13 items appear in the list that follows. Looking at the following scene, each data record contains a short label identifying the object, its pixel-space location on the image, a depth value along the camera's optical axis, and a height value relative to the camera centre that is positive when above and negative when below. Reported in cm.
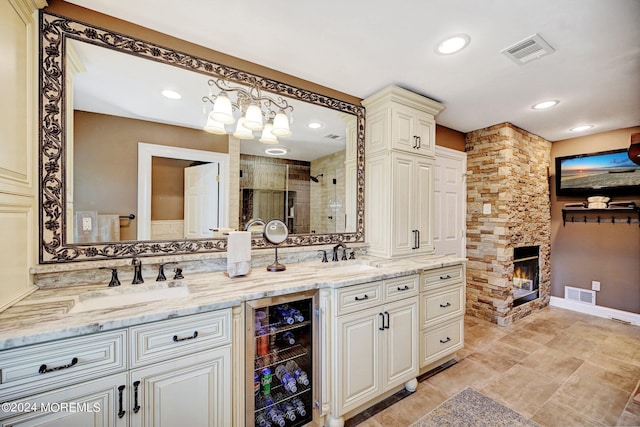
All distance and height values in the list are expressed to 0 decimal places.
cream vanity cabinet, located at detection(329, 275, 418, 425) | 162 -87
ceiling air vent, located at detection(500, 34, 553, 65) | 173 +114
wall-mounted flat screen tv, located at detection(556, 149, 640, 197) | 330 +52
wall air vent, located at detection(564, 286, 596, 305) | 366 -119
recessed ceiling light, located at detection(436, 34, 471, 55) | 171 +115
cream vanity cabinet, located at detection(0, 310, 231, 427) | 92 -66
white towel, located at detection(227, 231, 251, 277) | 166 -26
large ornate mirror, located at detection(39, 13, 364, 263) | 143 +38
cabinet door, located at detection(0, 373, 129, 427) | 92 -72
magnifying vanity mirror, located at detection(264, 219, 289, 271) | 187 -16
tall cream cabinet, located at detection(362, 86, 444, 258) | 239 +40
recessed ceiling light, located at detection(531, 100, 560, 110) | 266 +114
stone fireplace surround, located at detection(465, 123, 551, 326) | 325 +0
